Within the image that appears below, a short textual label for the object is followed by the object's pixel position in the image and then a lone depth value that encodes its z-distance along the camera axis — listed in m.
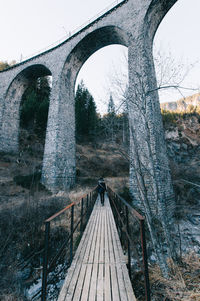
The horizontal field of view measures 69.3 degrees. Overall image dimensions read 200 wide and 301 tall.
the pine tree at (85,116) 24.06
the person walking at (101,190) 7.68
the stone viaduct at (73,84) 7.19
